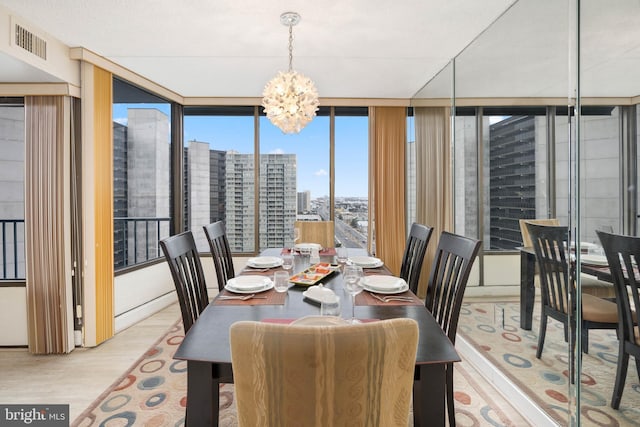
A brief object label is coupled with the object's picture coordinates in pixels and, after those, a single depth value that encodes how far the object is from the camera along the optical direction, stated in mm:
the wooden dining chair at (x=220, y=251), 2355
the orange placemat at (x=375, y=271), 2053
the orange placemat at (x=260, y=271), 2090
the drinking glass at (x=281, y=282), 1642
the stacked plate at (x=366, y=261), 2205
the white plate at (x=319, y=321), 1016
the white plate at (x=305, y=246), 2755
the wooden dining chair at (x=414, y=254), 2137
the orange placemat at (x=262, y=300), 1522
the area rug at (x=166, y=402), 1800
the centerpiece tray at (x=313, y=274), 1829
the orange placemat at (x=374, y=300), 1514
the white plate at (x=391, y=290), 1644
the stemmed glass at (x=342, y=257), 2274
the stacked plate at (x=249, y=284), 1669
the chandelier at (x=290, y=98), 2168
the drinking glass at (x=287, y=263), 2070
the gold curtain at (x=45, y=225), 2605
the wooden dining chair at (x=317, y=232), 3338
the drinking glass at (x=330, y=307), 1194
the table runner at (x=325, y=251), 2705
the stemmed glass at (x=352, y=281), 1508
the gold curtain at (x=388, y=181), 4055
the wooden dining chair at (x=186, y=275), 1590
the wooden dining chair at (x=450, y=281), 1547
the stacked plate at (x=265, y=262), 2207
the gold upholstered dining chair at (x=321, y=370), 658
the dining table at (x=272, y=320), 1030
